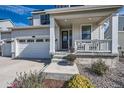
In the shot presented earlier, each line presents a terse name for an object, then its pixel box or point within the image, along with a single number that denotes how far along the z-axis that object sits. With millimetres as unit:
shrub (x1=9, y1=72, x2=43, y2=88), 2302
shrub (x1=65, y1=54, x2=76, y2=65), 4729
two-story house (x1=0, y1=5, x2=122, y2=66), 4828
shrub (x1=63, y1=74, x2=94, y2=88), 2311
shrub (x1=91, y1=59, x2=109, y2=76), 3660
